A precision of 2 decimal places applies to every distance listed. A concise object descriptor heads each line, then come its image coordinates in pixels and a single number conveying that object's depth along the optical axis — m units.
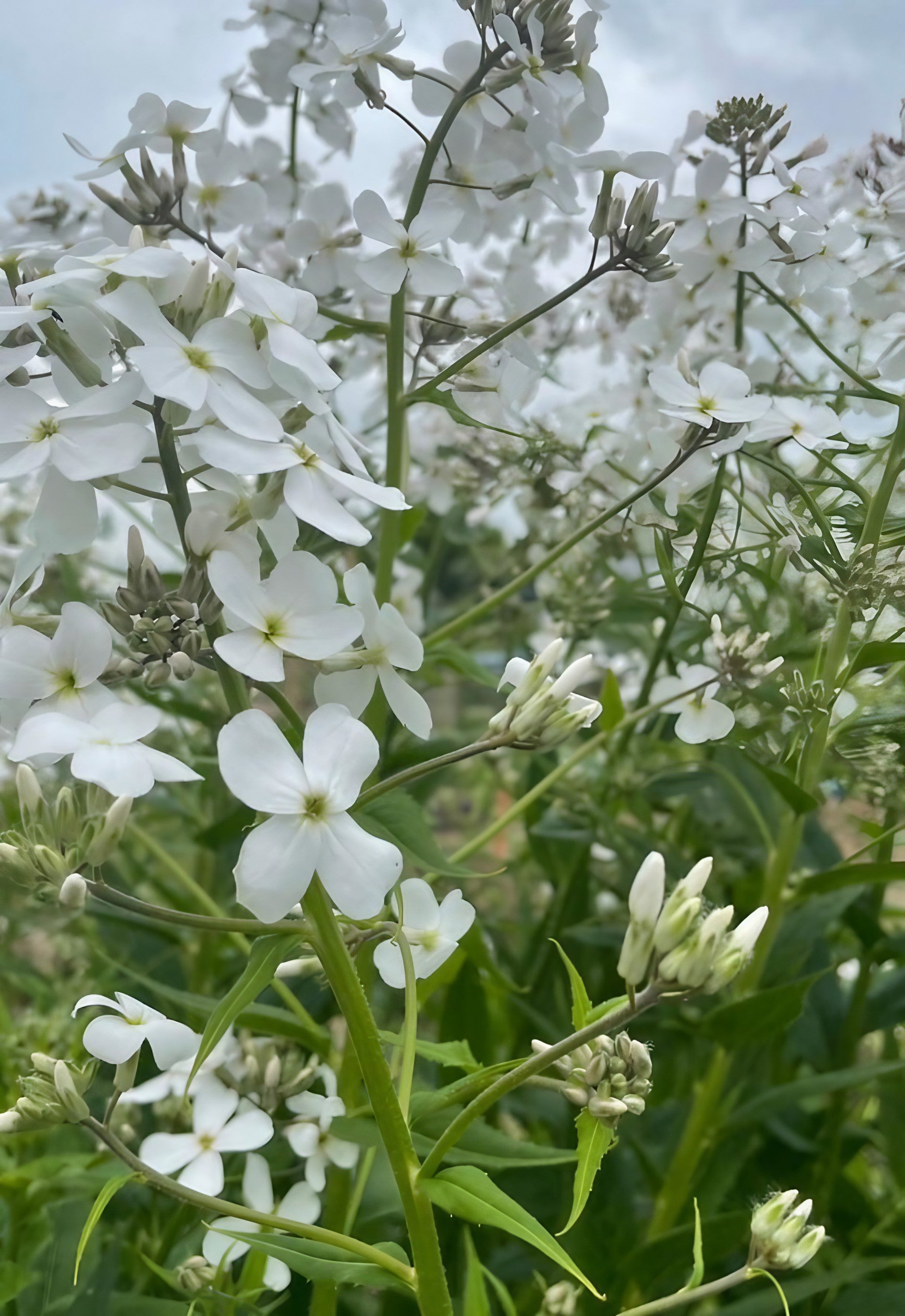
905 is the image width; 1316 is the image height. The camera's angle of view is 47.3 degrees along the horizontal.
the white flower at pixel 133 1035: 0.29
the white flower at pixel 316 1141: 0.38
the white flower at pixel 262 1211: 0.37
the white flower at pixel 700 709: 0.38
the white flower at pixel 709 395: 0.34
